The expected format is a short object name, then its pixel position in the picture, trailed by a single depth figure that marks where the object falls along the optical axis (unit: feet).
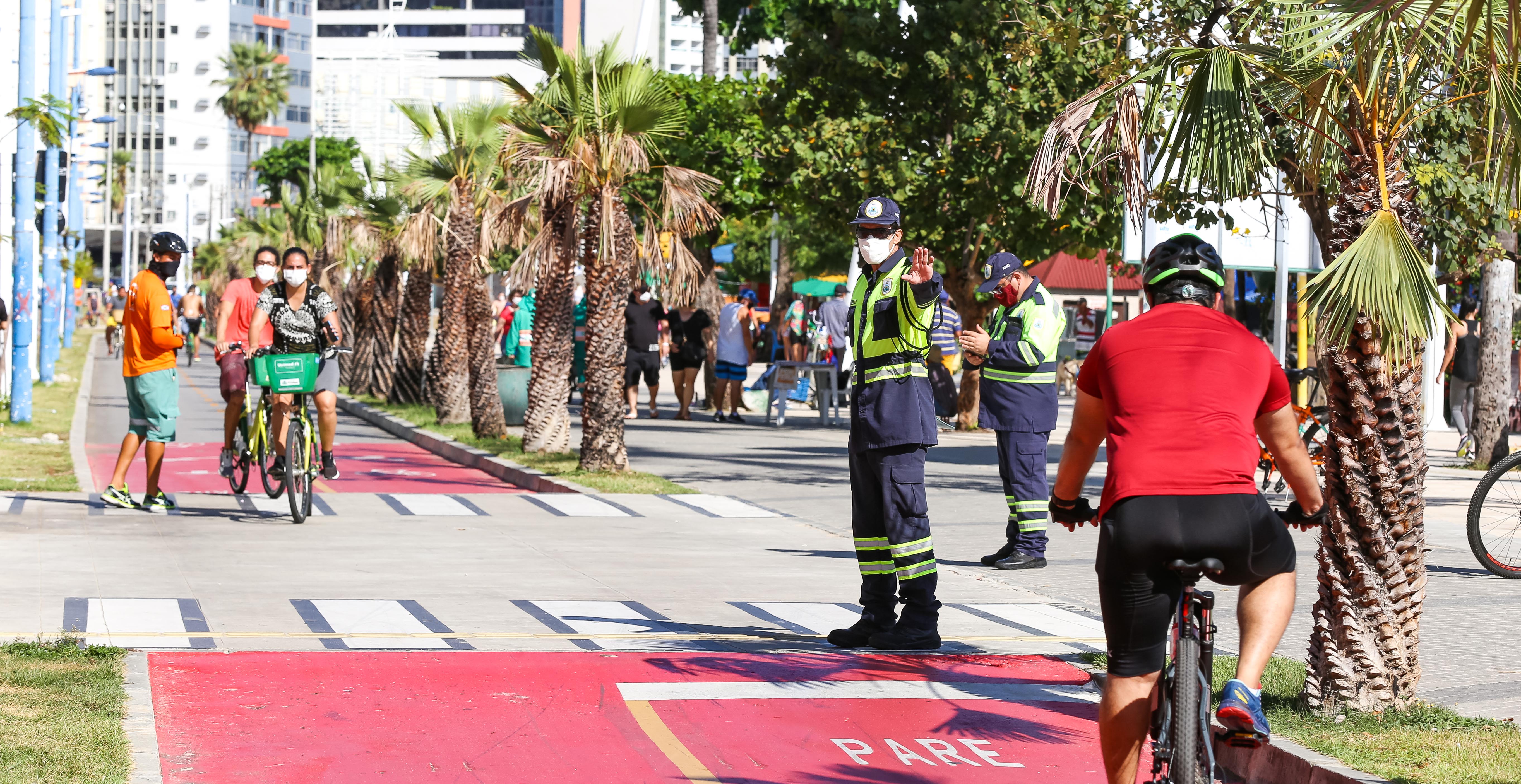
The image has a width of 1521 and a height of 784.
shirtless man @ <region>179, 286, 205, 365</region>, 74.23
